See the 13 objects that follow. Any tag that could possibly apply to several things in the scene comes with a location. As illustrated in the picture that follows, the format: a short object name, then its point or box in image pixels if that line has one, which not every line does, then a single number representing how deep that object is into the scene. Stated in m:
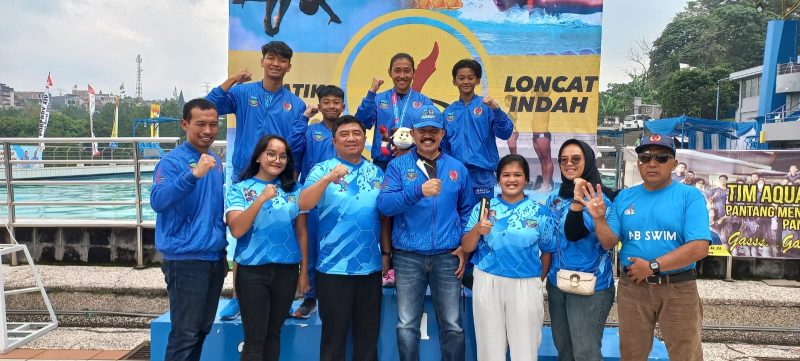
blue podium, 3.33
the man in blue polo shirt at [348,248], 2.76
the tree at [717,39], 51.09
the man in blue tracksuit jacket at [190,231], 2.63
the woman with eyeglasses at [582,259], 2.65
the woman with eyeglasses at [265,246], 2.70
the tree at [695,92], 40.75
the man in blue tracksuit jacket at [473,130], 3.44
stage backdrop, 5.21
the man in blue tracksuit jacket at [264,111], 3.51
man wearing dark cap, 2.48
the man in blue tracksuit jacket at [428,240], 2.83
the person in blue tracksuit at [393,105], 3.38
